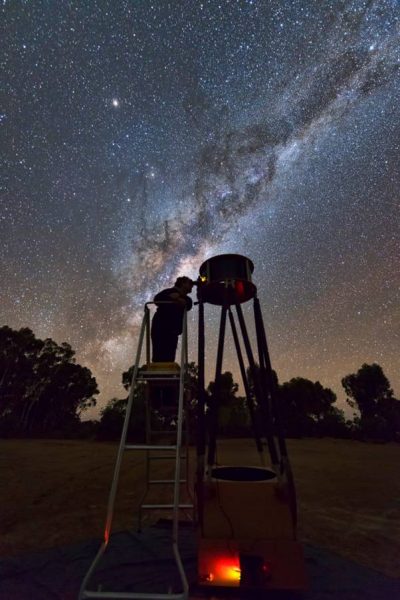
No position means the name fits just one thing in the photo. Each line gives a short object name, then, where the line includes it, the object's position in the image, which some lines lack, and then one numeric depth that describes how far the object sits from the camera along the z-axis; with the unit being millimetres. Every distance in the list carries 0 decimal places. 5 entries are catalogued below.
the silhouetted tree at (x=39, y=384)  39375
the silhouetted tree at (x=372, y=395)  41716
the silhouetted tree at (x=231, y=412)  32531
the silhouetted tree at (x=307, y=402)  40094
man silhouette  5309
